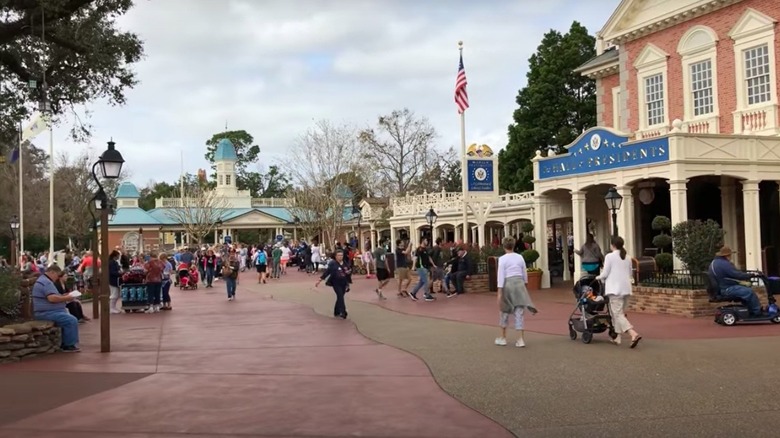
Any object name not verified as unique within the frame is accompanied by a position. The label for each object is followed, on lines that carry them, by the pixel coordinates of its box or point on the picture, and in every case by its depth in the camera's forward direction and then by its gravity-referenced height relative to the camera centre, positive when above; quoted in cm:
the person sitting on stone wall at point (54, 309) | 1194 -92
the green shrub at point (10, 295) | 1273 -72
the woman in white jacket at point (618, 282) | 1111 -65
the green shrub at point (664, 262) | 1792 -57
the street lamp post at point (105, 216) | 1180 +63
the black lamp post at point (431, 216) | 3042 +119
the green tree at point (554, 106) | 4588 +854
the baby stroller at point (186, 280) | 2881 -116
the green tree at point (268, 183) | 10612 +961
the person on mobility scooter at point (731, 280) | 1323 -80
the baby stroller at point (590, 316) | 1143 -120
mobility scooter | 1327 -137
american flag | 2697 +556
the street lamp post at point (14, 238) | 3223 +80
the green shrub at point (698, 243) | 1546 -12
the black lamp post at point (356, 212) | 4191 +199
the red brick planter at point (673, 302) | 1488 -134
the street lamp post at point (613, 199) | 1931 +109
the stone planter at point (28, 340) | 1083 -132
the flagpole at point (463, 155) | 2599 +313
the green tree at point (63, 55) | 1360 +423
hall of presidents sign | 1962 +248
